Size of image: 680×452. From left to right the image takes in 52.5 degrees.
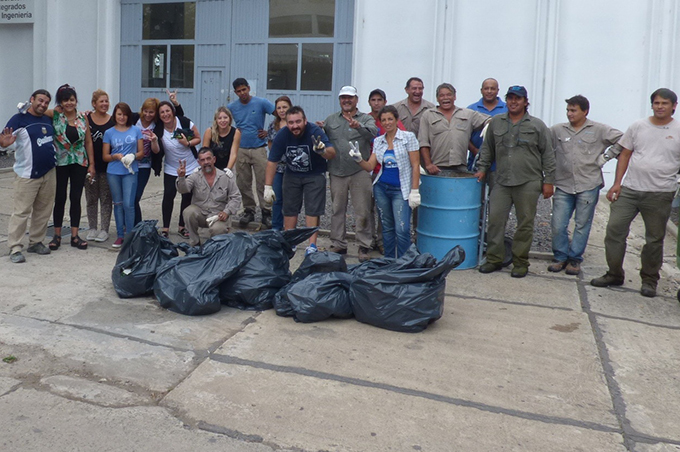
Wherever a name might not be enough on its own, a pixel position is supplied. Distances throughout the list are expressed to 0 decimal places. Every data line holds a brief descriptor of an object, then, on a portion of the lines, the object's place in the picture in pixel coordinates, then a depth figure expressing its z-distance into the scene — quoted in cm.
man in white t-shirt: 609
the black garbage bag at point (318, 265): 567
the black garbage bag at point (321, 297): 523
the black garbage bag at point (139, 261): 577
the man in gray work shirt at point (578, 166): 670
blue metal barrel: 686
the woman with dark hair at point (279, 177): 781
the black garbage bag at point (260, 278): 554
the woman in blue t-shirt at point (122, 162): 745
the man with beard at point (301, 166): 687
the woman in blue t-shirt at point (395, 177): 663
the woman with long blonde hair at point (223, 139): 800
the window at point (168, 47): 1499
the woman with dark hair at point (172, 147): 780
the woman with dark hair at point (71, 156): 709
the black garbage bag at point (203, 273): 534
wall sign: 1550
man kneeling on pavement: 720
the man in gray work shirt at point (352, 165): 707
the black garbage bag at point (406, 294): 509
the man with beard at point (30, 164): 674
